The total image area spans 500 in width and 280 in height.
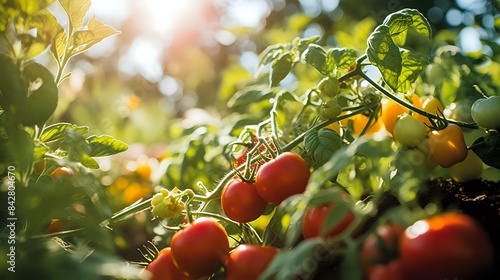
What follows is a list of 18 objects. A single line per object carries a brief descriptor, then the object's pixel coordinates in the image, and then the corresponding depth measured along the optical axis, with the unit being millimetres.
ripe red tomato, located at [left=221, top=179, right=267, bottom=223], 740
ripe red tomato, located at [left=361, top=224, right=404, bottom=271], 489
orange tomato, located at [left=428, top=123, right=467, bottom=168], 755
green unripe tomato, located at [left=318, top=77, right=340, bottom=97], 813
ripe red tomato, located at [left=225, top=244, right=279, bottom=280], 624
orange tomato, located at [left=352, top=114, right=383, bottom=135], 940
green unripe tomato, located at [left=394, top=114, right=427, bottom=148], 741
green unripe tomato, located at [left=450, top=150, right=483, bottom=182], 837
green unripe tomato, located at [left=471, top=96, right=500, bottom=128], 736
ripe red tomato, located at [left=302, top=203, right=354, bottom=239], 609
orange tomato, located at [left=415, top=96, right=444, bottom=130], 858
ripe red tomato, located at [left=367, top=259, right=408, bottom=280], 477
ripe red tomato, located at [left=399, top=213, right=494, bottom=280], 478
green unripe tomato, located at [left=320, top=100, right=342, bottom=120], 807
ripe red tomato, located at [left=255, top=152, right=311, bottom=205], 706
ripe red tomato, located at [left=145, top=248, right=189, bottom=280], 693
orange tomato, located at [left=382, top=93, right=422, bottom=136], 826
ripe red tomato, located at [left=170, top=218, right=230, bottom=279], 659
